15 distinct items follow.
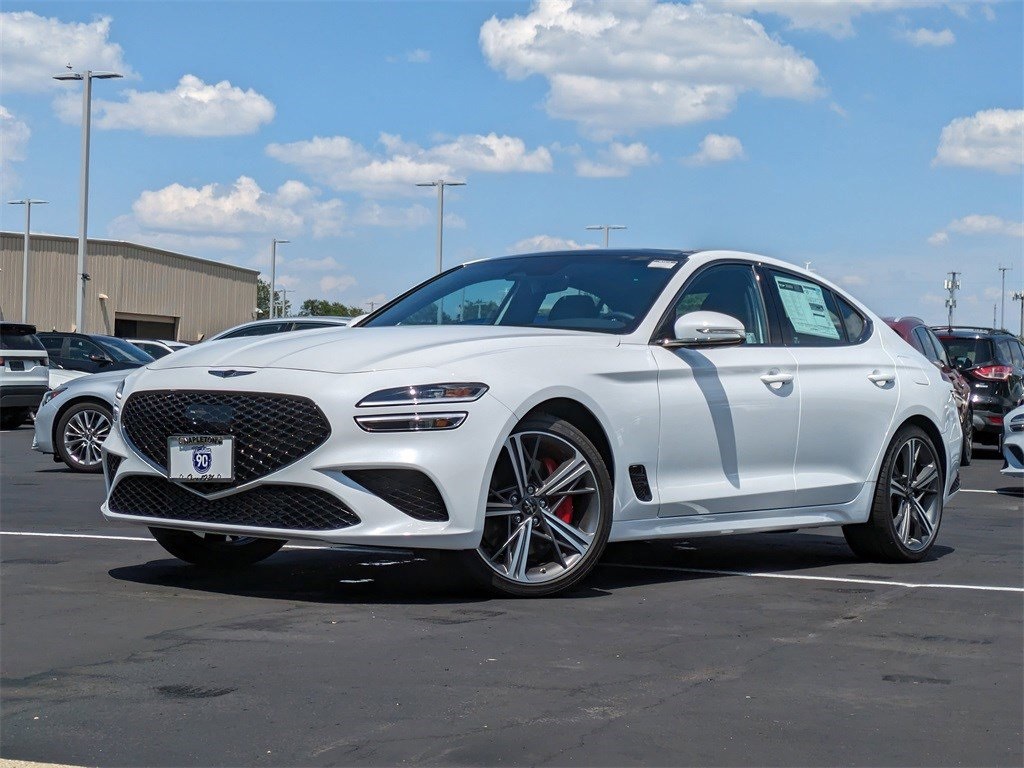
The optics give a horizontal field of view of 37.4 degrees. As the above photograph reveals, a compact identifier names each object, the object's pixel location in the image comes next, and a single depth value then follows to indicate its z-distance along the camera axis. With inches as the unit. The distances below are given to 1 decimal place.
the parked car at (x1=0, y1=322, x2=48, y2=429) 842.8
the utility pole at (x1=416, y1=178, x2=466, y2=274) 2123.5
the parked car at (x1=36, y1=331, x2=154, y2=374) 938.7
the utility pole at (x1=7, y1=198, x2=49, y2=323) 2503.0
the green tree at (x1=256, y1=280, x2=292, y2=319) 5998.0
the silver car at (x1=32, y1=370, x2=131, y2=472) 576.4
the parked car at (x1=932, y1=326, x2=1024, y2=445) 810.8
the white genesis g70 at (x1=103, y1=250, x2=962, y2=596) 236.4
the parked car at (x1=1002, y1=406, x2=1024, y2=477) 550.6
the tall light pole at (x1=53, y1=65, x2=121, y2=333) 1449.3
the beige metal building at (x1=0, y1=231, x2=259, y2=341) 2753.4
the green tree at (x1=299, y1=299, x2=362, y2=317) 5654.5
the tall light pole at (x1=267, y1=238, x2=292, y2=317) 3134.8
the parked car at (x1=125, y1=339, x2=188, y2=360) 1274.6
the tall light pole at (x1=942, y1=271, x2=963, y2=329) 3688.5
